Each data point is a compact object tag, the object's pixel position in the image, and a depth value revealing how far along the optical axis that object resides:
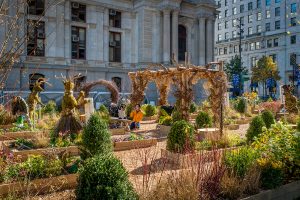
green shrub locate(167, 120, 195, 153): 9.95
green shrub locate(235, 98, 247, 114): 25.66
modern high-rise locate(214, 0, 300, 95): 64.75
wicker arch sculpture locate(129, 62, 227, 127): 17.38
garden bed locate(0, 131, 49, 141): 14.06
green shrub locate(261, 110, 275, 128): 15.11
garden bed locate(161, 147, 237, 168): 6.03
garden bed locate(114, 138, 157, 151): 12.34
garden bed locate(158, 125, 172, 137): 16.75
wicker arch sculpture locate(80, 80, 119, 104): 23.36
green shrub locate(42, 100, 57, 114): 21.79
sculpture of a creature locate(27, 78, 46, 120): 15.97
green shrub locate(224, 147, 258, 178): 6.77
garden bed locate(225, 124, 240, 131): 18.75
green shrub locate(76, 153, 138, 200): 4.98
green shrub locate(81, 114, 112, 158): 8.56
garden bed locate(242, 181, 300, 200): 6.68
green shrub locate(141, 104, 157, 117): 24.41
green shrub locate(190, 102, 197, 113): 26.21
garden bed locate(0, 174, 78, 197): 6.86
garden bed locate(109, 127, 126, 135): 16.08
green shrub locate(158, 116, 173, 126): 17.68
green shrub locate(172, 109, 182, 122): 17.28
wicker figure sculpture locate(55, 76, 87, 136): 12.24
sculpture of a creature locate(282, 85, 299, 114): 21.89
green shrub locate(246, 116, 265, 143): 11.70
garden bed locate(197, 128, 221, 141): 11.97
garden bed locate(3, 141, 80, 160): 10.36
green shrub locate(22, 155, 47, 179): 7.50
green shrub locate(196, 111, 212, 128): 16.56
